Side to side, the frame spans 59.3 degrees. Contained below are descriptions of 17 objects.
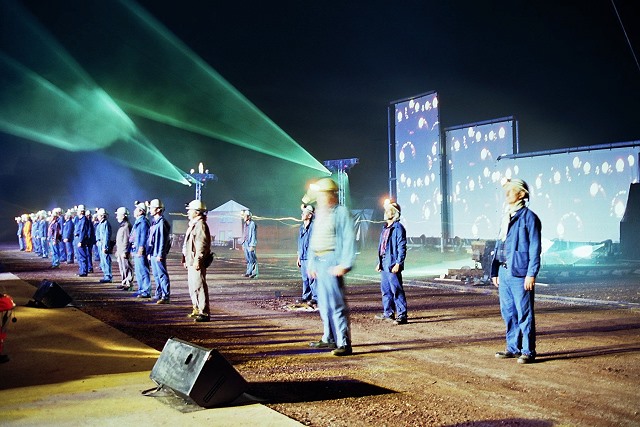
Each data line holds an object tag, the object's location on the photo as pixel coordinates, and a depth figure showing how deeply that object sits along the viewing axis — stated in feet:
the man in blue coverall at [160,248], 36.27
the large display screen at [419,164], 88.22
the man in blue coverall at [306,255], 37.68
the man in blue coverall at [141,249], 39.55
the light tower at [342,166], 87.66
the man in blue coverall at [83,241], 55.11
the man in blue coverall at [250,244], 53.98
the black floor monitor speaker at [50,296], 33.50
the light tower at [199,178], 104.44
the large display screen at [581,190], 65.77
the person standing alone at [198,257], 29.37
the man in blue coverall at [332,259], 20.93
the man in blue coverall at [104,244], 51.85
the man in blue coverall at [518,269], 19.79
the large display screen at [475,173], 79.51
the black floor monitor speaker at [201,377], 14.07
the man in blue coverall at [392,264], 28.66
